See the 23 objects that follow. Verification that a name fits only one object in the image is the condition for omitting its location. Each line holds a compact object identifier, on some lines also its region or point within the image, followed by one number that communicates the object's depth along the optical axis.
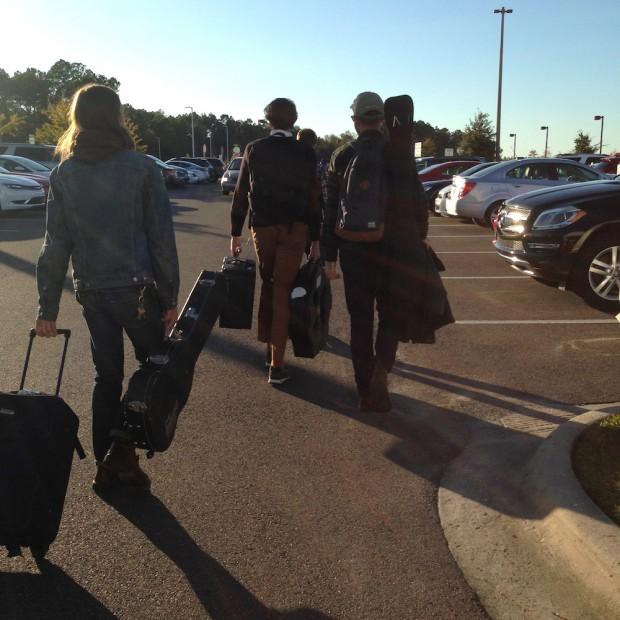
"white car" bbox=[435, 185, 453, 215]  17.58
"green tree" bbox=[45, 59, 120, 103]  126.44
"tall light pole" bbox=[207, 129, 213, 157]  91.43
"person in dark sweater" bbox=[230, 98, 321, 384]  4.91
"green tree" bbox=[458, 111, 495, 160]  48.69
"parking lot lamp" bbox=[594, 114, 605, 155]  67.84
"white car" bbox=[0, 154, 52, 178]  21.30
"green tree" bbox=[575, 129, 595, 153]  60.94
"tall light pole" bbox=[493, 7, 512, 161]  40.81
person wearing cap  4.55
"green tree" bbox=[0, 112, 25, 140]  56.63
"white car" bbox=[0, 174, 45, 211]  18.72
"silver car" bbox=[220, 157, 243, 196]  30.54
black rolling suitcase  2.83
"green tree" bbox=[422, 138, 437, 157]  67.81
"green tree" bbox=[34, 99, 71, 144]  57.26
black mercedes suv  7.53
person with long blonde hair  3.26
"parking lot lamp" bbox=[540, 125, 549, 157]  80.31
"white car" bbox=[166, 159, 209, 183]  45.22
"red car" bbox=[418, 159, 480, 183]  21.58
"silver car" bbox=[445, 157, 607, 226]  15.71
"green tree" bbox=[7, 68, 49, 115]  122.86
